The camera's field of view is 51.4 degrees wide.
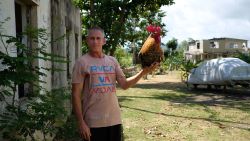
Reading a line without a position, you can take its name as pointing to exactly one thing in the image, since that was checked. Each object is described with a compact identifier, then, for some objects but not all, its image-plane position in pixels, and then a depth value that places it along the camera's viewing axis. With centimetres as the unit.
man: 247
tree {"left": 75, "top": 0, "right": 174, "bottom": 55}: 1382
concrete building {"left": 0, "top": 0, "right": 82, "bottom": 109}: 295
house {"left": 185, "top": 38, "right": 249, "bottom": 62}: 4581
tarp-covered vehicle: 1183
